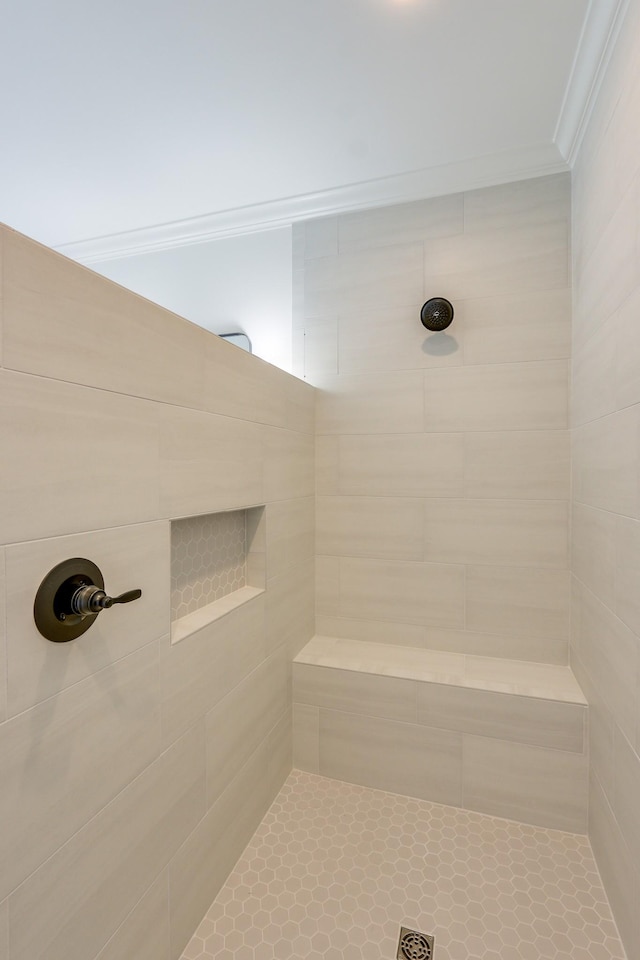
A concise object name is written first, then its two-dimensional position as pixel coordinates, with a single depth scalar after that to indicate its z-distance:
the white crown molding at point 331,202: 1.80
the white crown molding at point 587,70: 1.21
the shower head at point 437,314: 1.88
